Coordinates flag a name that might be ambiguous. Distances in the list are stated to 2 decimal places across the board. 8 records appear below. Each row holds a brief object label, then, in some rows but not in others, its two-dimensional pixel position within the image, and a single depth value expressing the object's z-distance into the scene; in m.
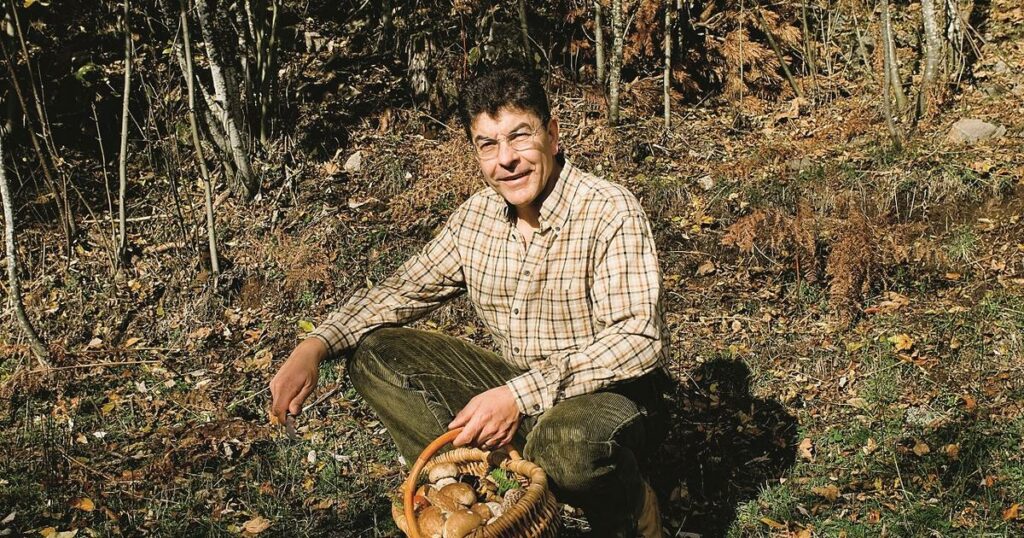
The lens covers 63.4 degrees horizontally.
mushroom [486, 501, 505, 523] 2.54
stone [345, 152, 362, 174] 6.71
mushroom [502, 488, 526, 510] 2.54
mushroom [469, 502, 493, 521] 2.51
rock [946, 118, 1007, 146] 6.07
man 2.67
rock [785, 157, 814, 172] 6.07
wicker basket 2.30
